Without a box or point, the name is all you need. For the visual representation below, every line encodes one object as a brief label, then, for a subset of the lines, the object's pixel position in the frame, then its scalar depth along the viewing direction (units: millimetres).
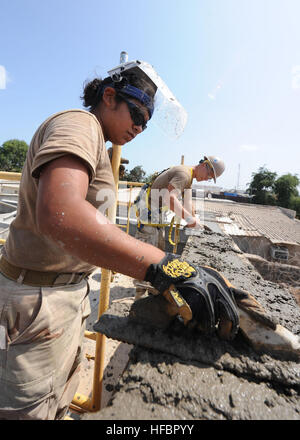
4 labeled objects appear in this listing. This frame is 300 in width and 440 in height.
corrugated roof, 9766
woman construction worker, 799
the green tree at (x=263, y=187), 40469
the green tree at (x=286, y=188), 39344
